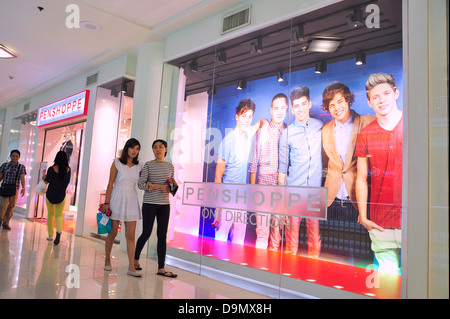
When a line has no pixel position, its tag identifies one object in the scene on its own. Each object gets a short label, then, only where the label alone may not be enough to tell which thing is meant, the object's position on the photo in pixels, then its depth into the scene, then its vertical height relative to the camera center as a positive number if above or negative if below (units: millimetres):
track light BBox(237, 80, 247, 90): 4320 +1445
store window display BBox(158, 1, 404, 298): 3391 +650
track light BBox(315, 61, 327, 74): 3597 +1463
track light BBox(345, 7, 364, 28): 3107 +1747
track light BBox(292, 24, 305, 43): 3460 +1743
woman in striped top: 3330 -79
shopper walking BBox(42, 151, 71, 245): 4828 -24
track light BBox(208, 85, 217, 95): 4371 +1363
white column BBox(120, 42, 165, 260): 4918 +1371
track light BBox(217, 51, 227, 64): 4191 +1743
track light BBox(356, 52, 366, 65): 3398 +1500
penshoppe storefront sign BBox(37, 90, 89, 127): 6500 +1615
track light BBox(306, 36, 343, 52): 3369 +1617
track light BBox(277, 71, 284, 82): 3955 +1459
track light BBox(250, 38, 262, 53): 3871 +1781
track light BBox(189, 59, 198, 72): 4531 +1743
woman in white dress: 3305 -83
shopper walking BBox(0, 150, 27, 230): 6066 -92
